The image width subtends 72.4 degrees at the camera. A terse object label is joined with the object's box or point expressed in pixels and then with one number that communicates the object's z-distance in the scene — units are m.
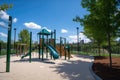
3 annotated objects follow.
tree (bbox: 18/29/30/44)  21.50
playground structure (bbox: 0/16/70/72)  8.95
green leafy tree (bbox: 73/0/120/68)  6.02
